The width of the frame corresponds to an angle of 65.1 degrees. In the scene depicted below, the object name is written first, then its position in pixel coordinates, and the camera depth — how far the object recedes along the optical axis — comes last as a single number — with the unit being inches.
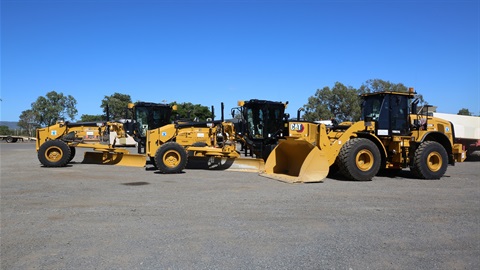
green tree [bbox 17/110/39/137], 2928.9
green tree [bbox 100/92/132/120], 2575.5
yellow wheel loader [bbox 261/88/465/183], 457.7
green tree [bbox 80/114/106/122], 2827.3
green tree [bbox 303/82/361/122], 2022.6
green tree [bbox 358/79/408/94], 2054.4
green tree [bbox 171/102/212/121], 2446.5
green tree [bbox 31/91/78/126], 2805.1
